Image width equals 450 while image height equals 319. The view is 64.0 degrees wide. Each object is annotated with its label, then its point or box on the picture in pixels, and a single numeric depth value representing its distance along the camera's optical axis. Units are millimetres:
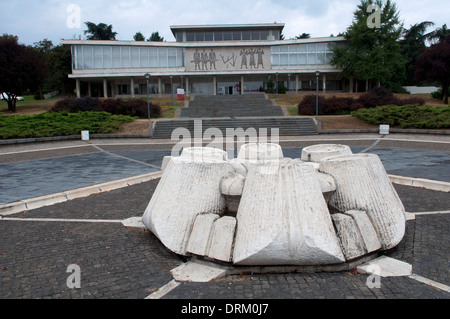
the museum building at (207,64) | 43594
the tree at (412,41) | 51253
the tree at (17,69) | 30886
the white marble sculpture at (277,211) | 4008
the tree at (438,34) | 50334
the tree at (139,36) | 62125
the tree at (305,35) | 66862
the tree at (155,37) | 65875
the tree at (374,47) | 40531
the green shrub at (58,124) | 20044
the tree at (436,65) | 34062
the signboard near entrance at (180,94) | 38062
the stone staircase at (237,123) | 22312
